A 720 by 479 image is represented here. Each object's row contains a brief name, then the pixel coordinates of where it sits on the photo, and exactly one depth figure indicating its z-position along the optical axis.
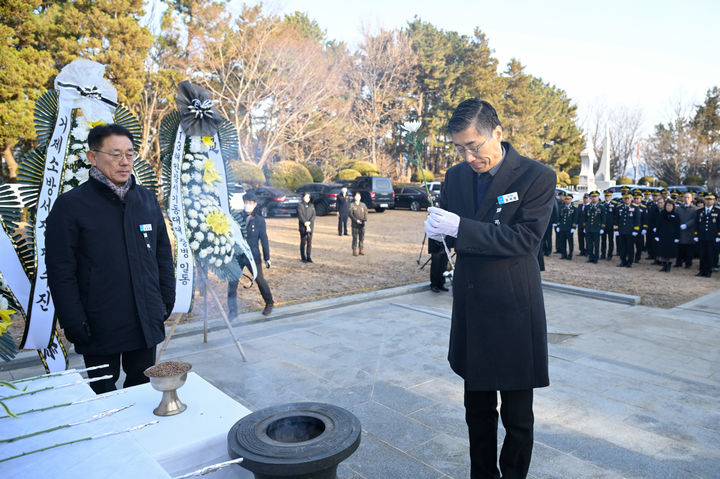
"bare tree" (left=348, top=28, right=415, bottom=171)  39.44
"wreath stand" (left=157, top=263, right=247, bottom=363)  5.09
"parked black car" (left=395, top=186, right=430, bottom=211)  27.57
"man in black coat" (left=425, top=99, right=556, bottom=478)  2.27
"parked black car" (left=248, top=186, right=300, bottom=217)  22.59
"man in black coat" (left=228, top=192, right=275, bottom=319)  7.56
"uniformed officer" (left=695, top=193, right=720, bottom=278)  11.27
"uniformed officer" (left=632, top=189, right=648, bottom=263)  12.86
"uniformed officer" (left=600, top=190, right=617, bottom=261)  13.40
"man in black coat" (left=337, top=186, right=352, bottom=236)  16.94
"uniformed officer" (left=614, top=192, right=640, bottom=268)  12.54
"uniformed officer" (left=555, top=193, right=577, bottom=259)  13.86
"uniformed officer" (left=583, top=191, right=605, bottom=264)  13.26
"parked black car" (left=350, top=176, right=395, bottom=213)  25.88
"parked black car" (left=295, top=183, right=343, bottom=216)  24.41
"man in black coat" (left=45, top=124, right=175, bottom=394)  2.78
